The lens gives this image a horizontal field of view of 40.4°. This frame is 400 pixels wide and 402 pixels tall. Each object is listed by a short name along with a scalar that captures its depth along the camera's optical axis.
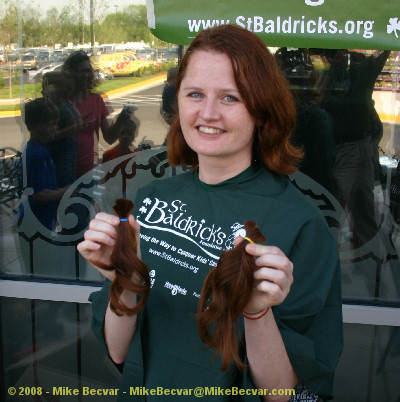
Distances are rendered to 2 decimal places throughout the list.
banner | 2.52
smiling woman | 1.44
